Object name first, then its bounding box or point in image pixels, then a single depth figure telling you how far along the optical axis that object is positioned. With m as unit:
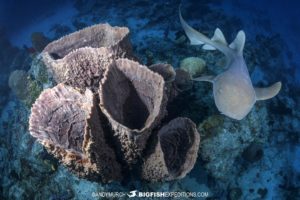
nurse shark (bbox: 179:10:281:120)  4.30
